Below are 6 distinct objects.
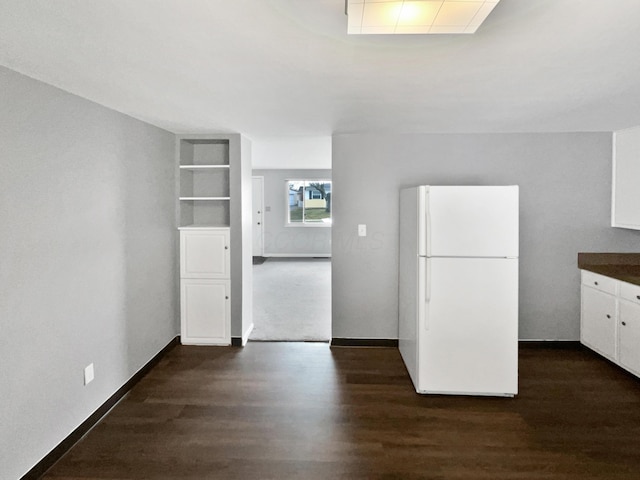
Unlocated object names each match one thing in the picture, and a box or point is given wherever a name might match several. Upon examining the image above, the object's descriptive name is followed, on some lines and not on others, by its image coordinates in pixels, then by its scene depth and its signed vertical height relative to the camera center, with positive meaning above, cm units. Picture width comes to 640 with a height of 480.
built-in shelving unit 451 +52
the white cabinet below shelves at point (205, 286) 430 -58
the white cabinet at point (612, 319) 338 -80
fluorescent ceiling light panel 134 +74
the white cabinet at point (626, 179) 377 +48
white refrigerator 312 -46
